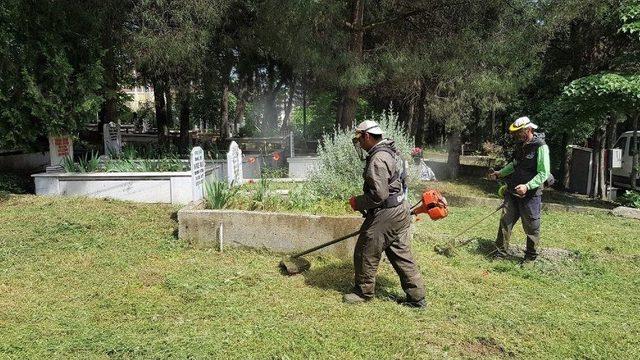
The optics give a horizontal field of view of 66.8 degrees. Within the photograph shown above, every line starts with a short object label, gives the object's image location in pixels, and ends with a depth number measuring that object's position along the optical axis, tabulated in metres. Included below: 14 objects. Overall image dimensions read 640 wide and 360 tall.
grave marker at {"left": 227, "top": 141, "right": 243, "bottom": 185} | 8.79
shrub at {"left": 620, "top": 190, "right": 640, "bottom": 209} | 10.19
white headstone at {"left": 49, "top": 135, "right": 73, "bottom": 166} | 10.05
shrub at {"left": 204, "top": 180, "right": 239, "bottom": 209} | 6.43
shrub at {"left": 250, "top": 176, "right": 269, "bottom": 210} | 6.42
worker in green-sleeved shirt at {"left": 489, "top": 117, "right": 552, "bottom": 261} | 5.48
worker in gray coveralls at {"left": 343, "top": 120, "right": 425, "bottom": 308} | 4.24
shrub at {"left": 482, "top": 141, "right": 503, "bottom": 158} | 20.46
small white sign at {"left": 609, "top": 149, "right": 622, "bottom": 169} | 12.22
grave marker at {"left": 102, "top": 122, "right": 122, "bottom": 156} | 11.57
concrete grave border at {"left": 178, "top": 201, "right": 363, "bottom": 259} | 5.73
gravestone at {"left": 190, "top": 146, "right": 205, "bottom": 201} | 8.41
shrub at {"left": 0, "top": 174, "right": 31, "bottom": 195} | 9.95
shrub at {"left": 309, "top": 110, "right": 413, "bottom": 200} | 6.93
